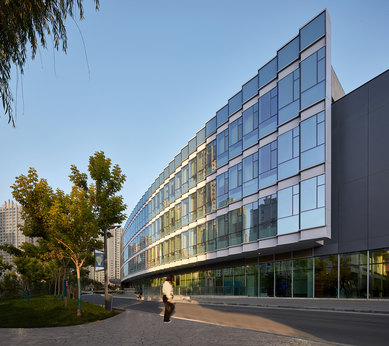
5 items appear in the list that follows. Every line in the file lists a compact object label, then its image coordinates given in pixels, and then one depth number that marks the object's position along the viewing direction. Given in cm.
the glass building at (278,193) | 2836
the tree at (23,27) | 616
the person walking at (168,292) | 1436
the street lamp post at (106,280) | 2416
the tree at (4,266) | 5603
